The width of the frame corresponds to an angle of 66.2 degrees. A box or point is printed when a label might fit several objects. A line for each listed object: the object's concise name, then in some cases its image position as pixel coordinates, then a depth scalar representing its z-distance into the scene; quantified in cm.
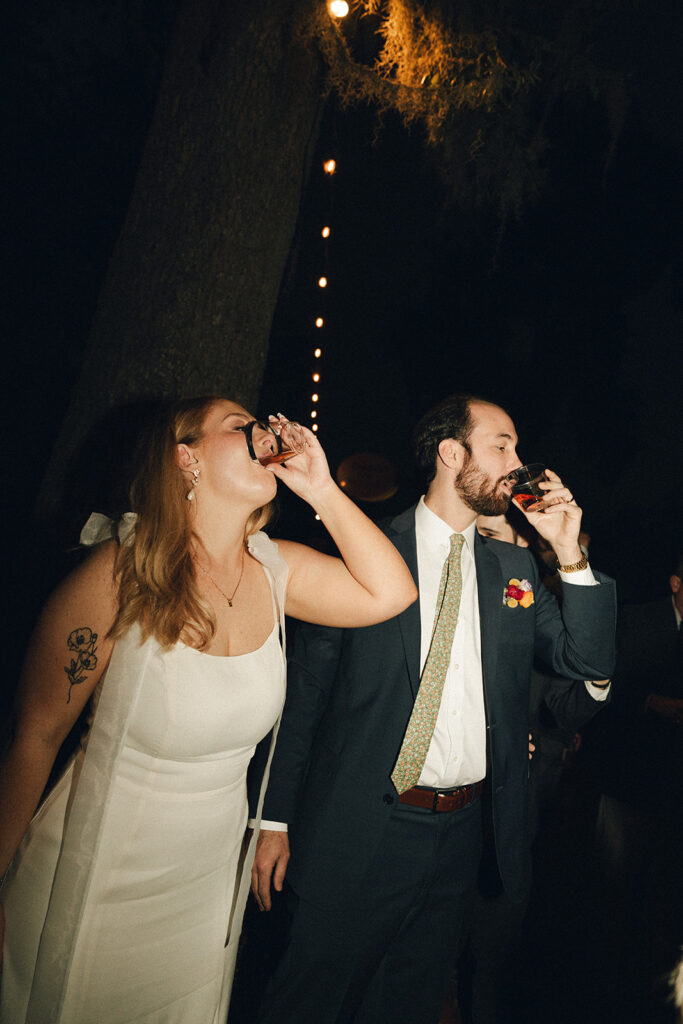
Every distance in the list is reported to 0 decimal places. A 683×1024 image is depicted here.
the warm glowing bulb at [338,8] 322
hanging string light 438
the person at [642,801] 278
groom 190
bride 141
